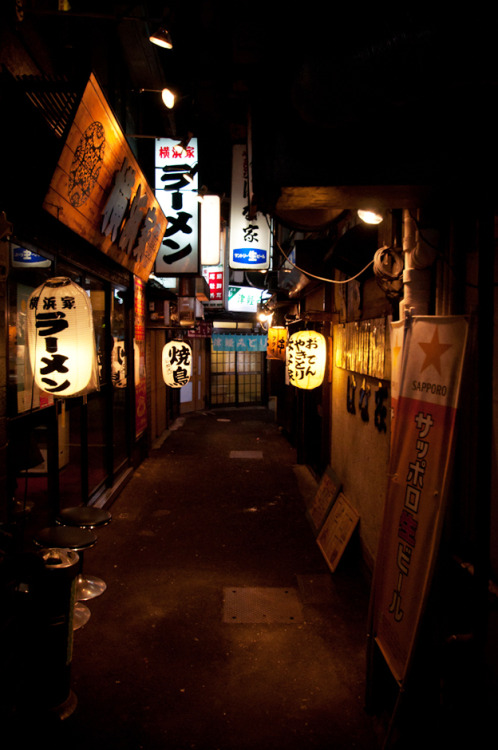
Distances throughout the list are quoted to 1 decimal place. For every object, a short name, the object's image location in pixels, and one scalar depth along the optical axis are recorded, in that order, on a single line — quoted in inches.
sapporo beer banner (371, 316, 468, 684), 134.2
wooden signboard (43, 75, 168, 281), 233.5
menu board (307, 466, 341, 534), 356.8
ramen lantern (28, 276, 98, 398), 203.0
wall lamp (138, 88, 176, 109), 334.5
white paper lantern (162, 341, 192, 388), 570.9
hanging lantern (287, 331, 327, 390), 391.9
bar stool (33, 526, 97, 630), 213.2
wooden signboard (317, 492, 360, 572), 299.6
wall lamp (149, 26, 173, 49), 267.0
